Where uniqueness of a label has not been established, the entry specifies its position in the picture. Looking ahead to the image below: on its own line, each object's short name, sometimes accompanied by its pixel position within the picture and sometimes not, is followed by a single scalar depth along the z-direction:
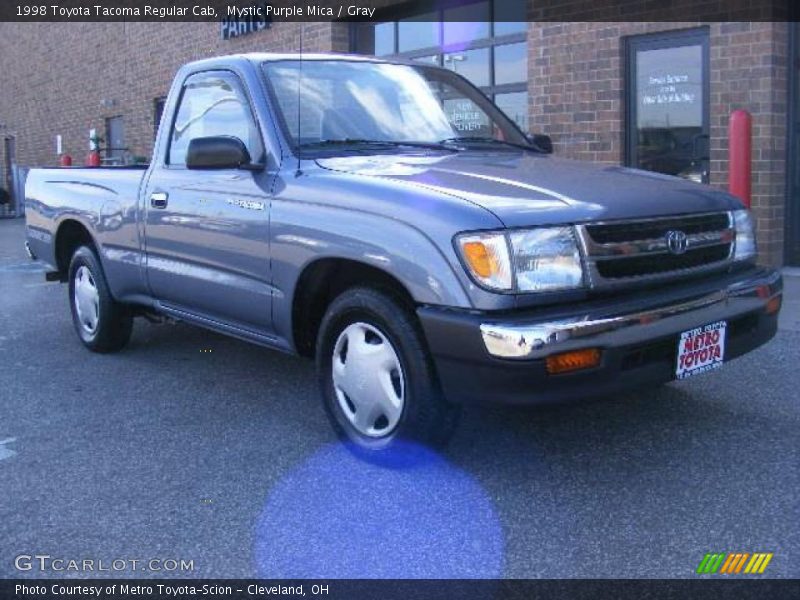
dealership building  8.62
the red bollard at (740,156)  7.24
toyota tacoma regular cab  3.34
